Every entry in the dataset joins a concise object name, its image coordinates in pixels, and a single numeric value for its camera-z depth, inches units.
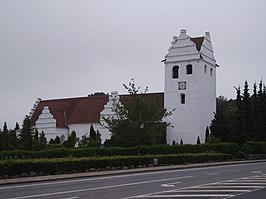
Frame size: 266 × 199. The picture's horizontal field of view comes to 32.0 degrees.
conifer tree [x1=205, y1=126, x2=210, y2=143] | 2910.9
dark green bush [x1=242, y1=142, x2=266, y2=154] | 2285.6
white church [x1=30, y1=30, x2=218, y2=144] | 2972.4
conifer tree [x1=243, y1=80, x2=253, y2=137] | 2642.7
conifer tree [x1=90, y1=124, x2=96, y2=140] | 2915.6
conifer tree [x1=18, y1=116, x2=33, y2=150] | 2344.2
